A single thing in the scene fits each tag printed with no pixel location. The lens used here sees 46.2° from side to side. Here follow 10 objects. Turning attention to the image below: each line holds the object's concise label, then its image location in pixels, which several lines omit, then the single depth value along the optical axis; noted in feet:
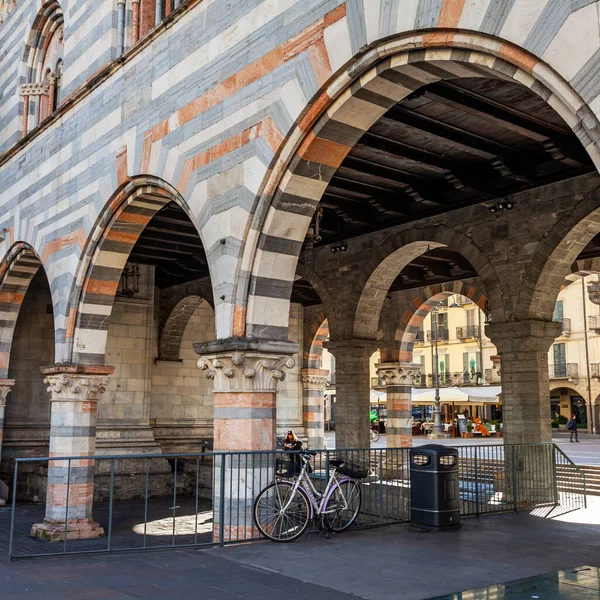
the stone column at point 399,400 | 54.65
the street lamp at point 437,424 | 97.60
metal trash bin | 23.93
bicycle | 21.50
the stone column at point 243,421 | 21.58
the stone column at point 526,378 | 33.91
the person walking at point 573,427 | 82.12
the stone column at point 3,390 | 41.93
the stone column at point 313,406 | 65.57
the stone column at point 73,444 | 30.30
